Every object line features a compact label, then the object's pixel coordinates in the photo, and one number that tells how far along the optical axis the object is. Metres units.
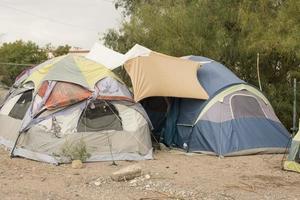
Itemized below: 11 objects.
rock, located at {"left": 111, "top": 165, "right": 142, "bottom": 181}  8.81
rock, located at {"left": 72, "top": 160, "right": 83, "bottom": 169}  10.00
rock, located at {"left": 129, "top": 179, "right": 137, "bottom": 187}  8.55
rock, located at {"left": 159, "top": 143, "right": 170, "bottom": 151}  12.66
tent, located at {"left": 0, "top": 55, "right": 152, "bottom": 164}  10.82
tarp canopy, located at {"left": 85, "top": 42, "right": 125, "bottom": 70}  13.05
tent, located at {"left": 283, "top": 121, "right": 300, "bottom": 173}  10.31
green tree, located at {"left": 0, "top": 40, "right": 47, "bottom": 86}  40.94
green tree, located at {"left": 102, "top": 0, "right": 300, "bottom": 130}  15.45
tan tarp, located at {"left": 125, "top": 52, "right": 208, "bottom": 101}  12.06
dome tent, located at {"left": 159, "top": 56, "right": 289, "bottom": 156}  11.99
